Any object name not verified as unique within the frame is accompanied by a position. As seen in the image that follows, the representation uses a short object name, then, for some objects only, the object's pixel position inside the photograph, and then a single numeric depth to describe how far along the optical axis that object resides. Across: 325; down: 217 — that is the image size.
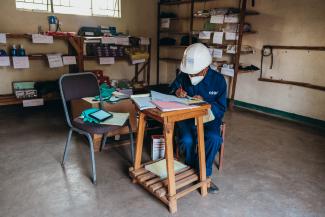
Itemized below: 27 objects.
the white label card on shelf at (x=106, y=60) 4.21
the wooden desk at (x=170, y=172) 1.62
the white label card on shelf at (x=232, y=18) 3.96
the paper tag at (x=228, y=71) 4.10
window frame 3.93
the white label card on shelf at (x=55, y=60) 3.78
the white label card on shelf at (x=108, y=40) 4.14
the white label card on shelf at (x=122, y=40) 4.29
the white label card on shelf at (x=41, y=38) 3.60
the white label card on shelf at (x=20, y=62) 3.53
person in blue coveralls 1.91
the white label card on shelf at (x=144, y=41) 4.72
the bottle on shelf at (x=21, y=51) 3.67
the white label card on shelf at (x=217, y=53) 4.19
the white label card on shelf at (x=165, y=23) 5.20
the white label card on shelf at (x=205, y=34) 4.33
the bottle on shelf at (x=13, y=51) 3.62
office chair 2.05
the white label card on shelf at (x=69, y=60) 3.91
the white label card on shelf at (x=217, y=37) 4.15
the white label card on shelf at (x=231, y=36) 4.02
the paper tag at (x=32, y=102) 3.72
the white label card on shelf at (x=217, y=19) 4.06
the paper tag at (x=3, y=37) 3.43
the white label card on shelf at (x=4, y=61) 3.45
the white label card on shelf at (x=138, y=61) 4.61
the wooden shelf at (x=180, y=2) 4.84
